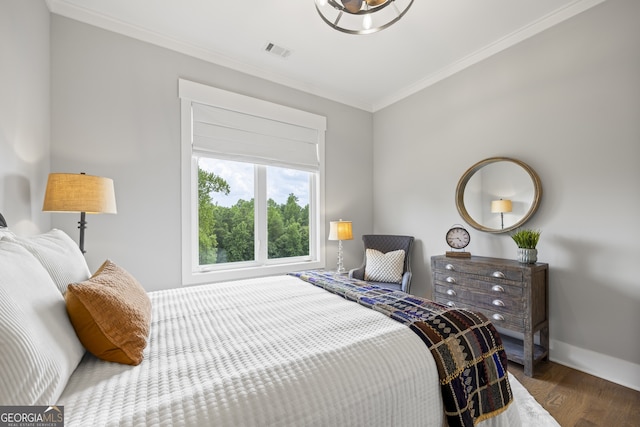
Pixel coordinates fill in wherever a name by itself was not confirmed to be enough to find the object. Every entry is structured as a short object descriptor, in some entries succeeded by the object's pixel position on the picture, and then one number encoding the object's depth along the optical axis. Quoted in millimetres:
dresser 2109
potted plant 2252
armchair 3039
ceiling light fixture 1663
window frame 2670
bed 688
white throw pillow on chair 3113
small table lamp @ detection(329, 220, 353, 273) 3212
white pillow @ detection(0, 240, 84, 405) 600
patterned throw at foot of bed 1077
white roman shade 2771
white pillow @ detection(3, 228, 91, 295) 1048
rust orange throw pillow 913
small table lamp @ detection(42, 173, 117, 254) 1705
